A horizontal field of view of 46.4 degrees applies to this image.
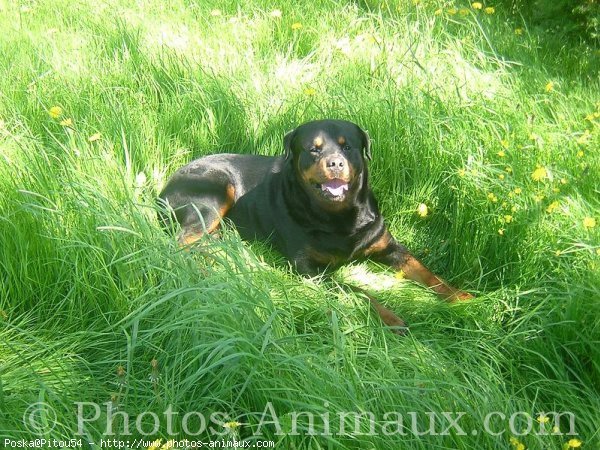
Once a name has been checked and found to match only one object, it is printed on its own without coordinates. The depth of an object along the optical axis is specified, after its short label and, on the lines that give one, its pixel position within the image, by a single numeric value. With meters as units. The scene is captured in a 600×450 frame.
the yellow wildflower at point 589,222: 2.65
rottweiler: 3.32
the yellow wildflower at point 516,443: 1.91
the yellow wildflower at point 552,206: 2.84
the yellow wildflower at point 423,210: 3.51
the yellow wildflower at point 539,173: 2.95
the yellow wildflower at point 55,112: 3.36
